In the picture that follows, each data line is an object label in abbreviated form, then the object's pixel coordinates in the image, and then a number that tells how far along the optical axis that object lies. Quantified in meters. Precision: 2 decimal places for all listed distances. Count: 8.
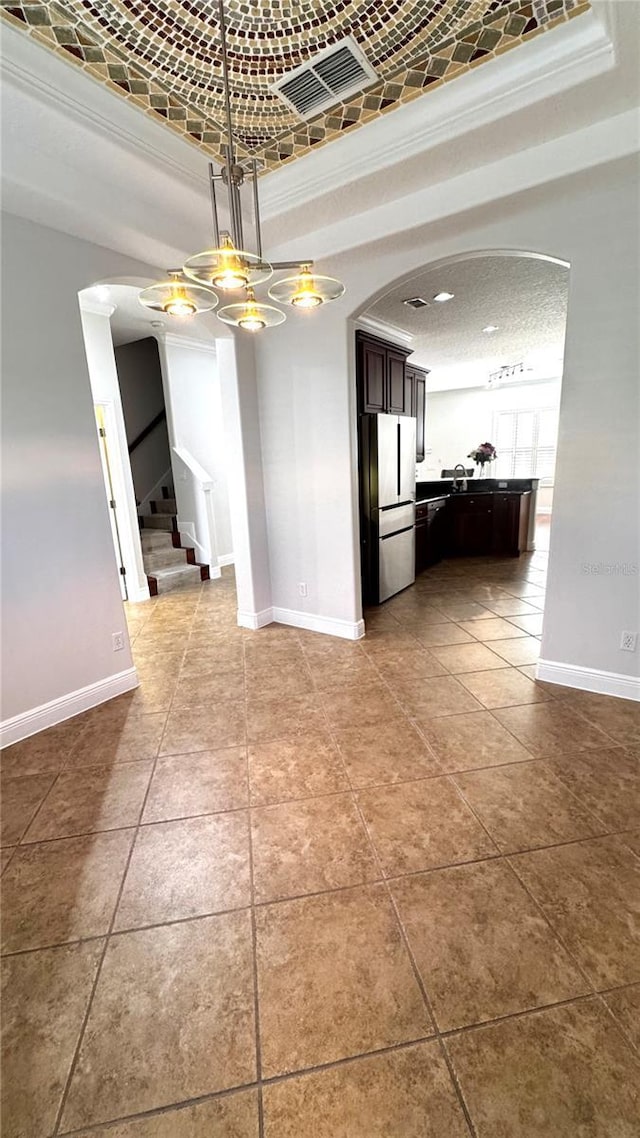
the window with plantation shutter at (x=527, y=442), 8.64
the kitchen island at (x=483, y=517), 5.98
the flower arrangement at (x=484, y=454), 6.78
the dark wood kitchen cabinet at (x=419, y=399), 5.10
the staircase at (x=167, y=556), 5.31
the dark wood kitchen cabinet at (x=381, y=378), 3.85
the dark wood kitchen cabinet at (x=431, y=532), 5.32
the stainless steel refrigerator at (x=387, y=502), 3.90
